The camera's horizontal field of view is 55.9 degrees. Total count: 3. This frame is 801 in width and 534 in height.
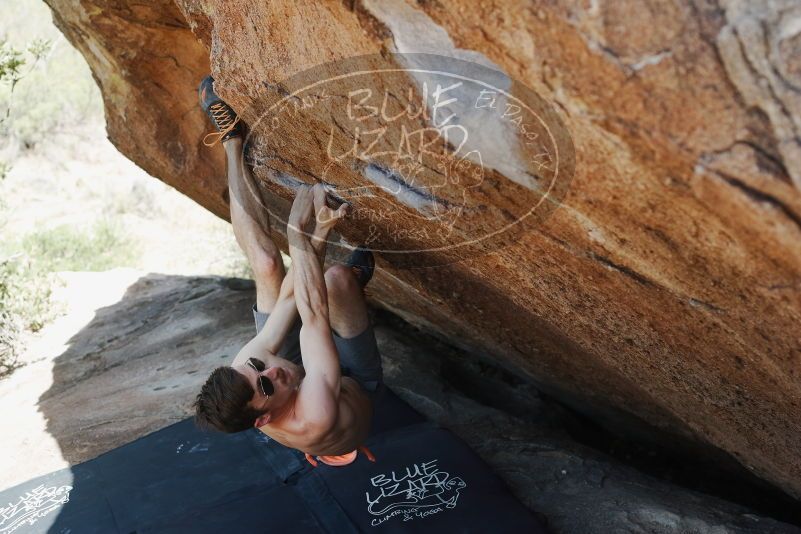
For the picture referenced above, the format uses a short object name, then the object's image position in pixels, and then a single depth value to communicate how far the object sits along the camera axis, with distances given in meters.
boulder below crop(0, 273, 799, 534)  2.87
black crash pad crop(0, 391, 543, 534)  2.80
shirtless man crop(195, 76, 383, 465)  2.42
